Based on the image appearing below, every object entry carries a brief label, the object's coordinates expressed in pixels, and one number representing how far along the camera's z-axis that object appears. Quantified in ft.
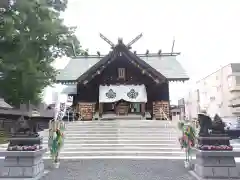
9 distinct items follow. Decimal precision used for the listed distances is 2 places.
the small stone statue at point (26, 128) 14.61
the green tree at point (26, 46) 41.09
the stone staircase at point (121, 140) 22.59
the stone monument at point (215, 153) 13.29
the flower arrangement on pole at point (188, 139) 16.65
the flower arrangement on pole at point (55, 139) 16.92
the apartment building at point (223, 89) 74.17
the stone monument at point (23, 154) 13.71
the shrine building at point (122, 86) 40.37
